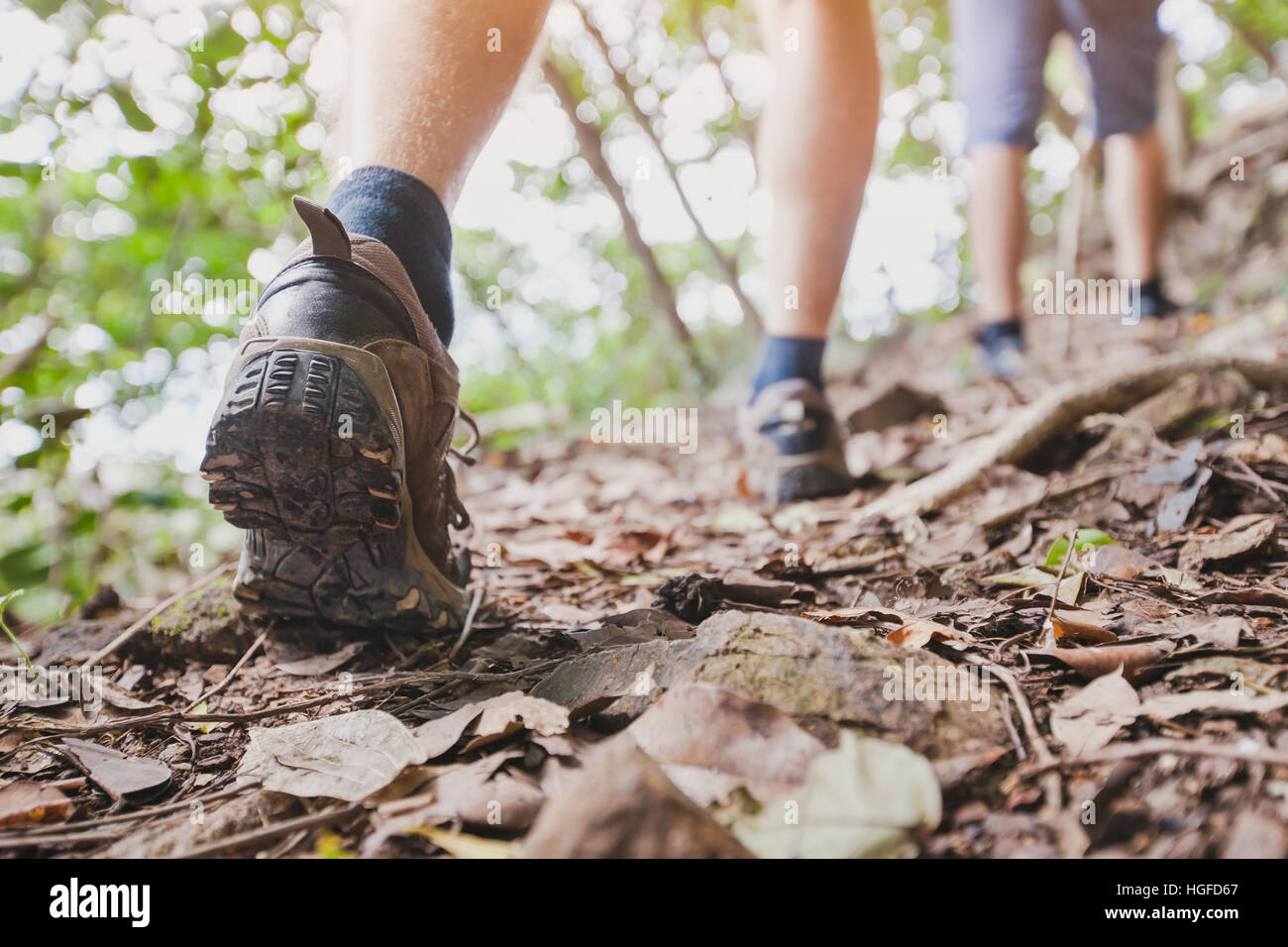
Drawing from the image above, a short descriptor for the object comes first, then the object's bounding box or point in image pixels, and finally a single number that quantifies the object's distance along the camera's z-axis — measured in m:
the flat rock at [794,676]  0.76
